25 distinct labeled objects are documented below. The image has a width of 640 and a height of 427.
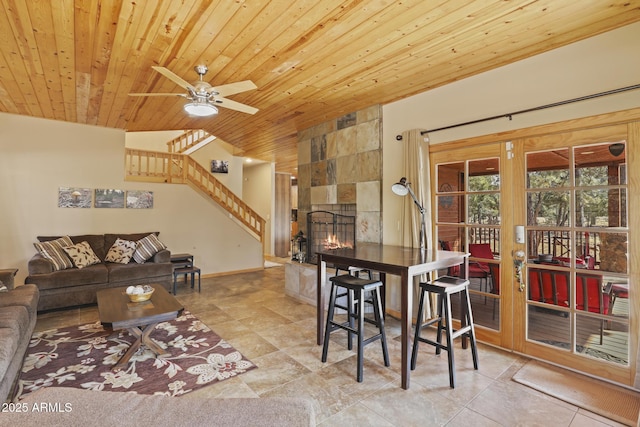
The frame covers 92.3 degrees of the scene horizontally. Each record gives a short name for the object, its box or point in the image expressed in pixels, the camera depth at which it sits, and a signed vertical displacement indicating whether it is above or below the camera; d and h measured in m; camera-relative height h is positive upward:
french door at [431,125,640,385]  2.43 -0.26
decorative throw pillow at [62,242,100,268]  4.50 -0.53
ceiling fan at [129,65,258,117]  2.77 +1.16
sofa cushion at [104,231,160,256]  5.21 -0.32
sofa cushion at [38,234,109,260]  5.00 -0.36
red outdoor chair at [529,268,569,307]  2.70 -0.65
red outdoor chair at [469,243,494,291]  3.22 -0.52
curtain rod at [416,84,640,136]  2.33 +0.95
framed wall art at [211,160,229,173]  8.17 +1.39
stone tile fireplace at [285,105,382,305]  4.25 +0.61
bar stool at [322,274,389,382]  2.53 -0.84
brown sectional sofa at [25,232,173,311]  4.06 -0.82
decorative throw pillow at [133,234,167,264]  5.09 -0.50
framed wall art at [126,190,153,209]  5.72 +0.37
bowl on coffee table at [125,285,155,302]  3.01 -0.74
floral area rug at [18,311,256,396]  2.43 -1.29
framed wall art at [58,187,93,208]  5.16 +0.38
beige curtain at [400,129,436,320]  3.53 +0.32
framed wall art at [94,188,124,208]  5.45 +0.37
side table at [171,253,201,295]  5.26 -0.86
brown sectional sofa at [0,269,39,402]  1.95 -0.81
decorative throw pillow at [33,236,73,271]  4.27 -0.48
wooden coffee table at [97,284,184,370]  2.59 -0.84
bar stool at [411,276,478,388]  2.46 -0.88
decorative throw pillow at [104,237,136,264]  4.96 -0.54
